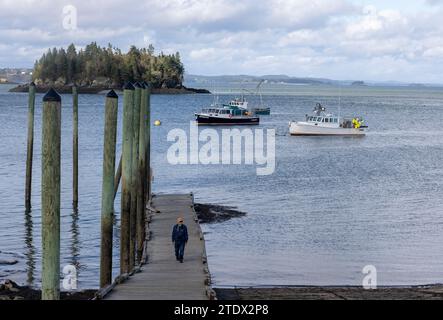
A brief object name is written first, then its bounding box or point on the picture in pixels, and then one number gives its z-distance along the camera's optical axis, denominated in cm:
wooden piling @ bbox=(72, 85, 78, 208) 3838
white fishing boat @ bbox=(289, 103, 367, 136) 8694
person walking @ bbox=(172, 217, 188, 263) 2234
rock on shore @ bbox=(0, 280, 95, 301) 2072
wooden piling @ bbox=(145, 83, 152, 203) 3447
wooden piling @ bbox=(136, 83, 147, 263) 2828
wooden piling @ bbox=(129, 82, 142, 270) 2478
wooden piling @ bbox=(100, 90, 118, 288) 2056
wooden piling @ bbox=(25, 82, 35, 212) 3678
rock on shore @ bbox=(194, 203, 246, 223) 3487
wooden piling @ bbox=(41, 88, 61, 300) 1562
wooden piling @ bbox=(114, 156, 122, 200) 3488
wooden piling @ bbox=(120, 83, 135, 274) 2334
